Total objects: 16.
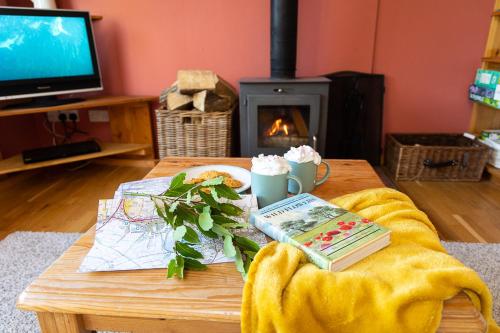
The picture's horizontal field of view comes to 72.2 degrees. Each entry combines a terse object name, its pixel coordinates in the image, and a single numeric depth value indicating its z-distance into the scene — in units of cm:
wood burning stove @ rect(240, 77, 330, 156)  188
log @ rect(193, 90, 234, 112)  199
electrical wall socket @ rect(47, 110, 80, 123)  244
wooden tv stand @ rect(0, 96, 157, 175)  219
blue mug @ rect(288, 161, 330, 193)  89
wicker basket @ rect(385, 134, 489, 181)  206
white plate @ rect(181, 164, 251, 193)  101
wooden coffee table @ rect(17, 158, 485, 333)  52
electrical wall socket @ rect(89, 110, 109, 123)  245
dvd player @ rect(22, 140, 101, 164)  200
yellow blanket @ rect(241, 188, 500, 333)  47
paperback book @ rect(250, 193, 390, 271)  57
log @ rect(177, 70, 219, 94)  198
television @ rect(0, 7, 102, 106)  188
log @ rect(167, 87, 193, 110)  203
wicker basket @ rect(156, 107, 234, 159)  202
